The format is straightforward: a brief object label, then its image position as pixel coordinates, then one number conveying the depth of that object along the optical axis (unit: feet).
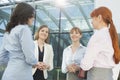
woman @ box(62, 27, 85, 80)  12.36
